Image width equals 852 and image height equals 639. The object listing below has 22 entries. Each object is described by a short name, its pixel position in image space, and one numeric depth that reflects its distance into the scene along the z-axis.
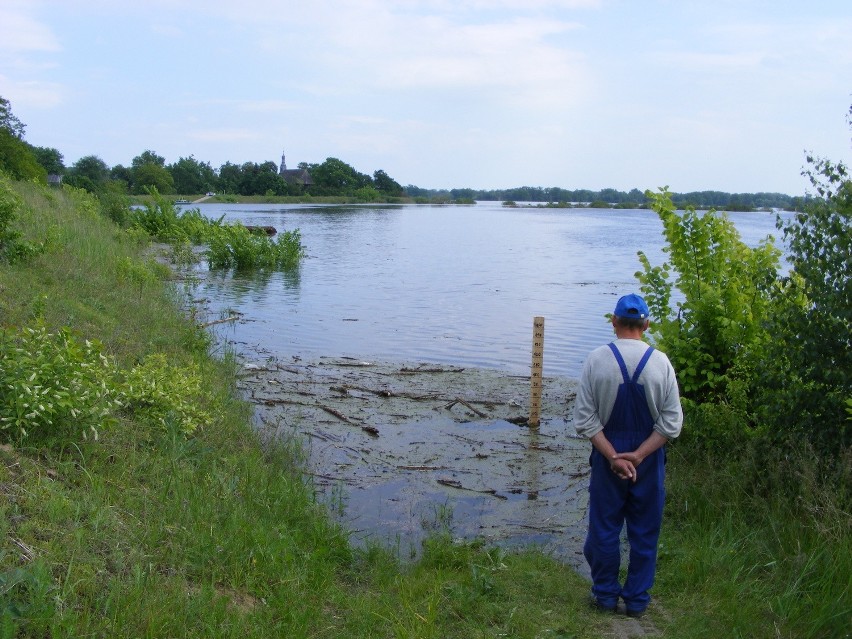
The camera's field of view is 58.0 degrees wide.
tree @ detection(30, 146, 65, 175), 93.93
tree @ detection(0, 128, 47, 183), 40.59
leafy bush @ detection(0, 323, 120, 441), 4.95
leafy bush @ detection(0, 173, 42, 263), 10.80
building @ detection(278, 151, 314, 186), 165.38
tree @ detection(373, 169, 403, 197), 178.75
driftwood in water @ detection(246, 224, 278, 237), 33.95
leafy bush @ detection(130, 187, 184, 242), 36.25
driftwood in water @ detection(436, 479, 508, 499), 7.33
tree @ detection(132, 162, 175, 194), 126.81
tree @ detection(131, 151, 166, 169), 154.45
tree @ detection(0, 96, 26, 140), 55.00
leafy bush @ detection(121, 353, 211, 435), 6.27
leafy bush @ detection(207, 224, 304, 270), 29.56
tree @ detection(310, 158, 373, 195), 162.50
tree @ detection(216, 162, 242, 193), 155.38
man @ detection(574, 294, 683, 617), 4.54
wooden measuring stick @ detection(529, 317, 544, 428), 9.60
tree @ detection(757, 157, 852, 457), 5.29
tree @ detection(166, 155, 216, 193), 151.50
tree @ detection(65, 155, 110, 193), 119.41
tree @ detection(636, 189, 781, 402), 7.49
